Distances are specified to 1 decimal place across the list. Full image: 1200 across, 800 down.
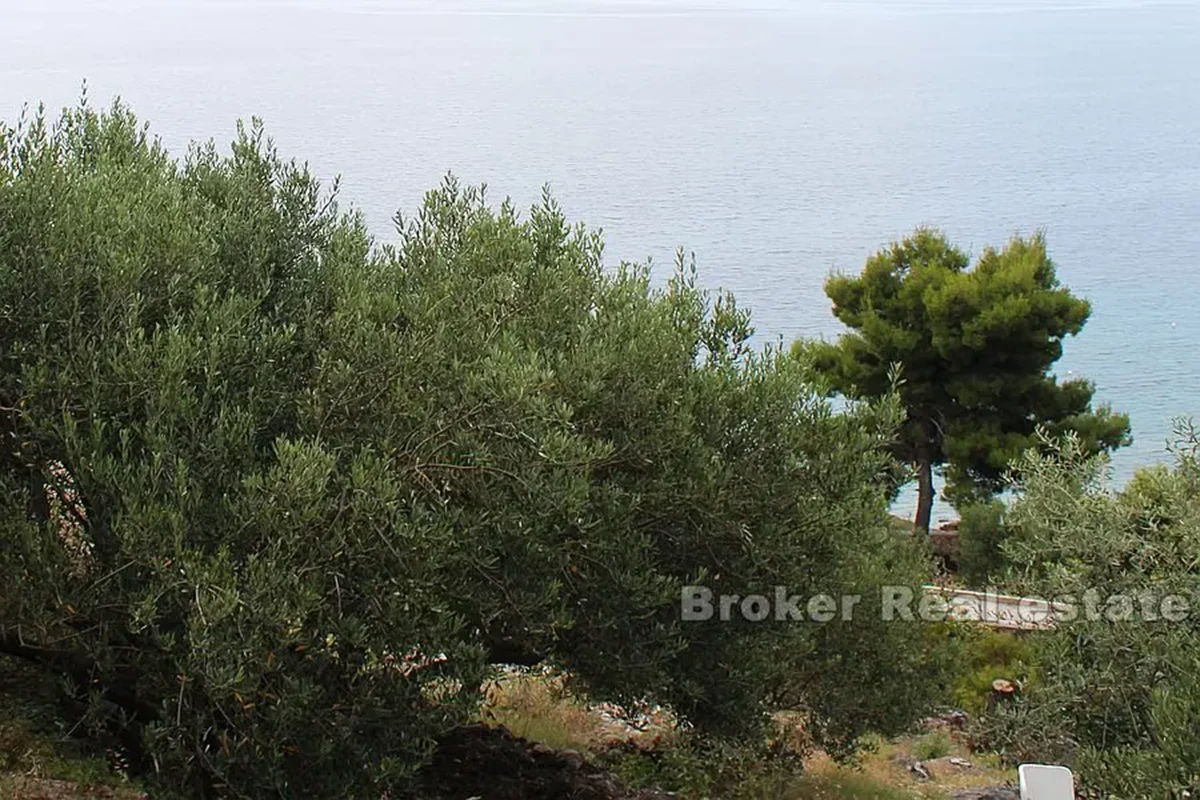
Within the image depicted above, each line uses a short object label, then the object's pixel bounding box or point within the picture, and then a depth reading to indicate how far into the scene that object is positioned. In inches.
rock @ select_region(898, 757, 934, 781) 542.0
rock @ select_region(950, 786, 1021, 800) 464.1
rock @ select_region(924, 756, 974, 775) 550.3
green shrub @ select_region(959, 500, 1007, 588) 883.4
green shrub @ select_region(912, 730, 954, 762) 579.8
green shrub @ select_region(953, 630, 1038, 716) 616.7
